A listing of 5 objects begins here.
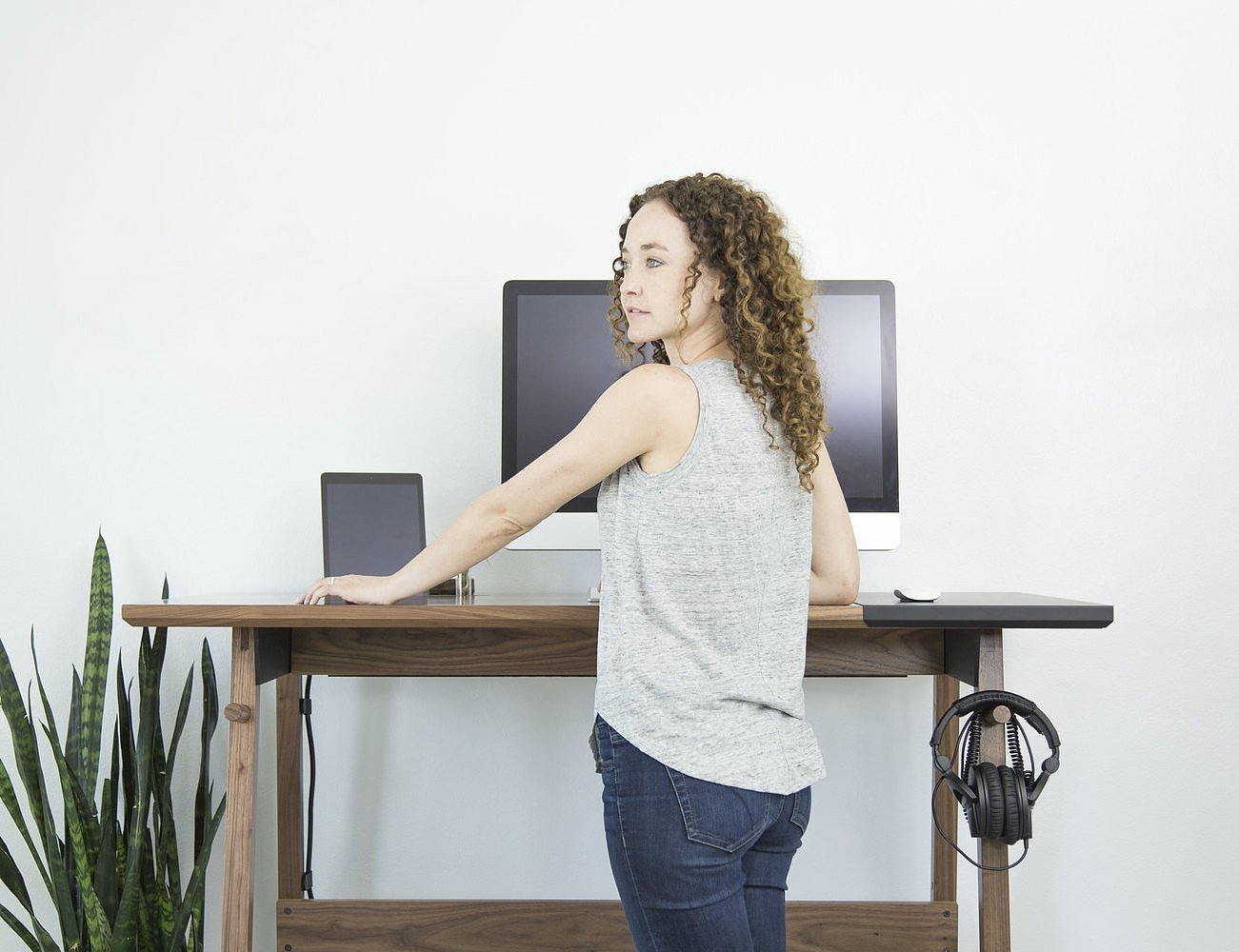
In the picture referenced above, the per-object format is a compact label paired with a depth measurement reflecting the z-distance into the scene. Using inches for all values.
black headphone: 59.4
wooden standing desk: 59.4
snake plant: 74.9
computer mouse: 63.4
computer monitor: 75.7
